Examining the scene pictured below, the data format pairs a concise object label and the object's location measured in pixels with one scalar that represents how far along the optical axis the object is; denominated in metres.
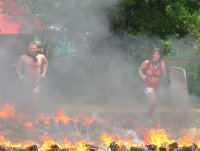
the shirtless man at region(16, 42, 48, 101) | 22.89
